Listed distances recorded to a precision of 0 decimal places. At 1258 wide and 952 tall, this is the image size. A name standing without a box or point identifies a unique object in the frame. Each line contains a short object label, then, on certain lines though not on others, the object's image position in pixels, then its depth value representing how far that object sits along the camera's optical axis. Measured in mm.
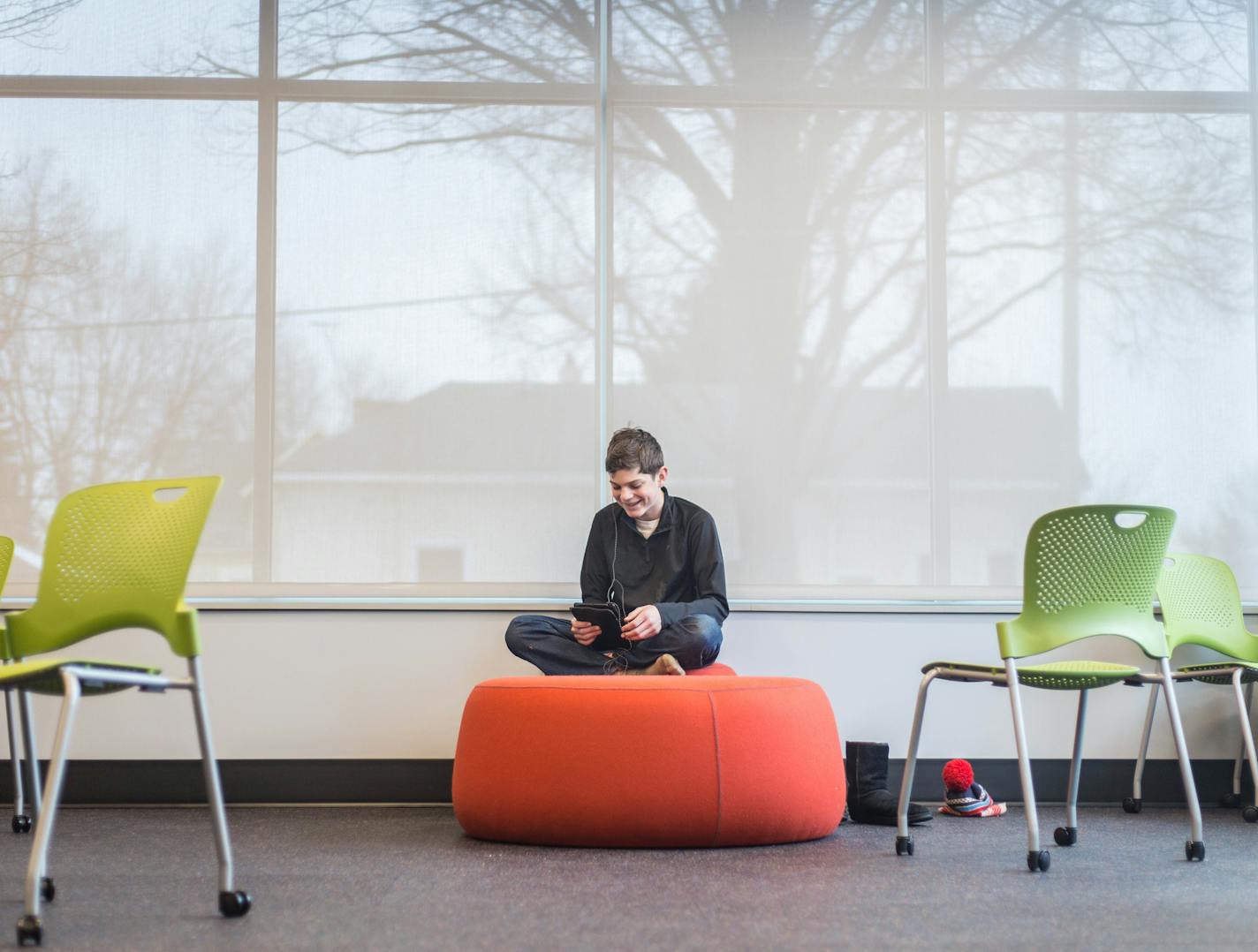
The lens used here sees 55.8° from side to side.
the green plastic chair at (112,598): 2316
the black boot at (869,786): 3822
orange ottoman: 3248
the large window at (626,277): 4492
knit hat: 4016
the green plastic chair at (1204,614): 4211
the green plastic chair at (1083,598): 3104
